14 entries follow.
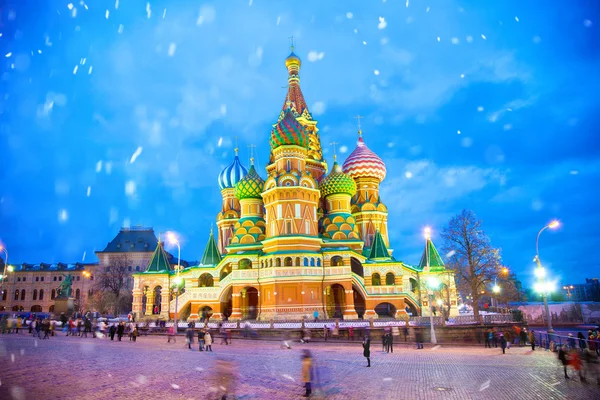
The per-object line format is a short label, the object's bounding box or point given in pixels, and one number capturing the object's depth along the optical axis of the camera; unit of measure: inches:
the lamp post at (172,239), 1510.8
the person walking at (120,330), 1307.8
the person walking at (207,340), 971.7
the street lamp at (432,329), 1213.6
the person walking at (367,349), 729.9
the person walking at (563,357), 583.4
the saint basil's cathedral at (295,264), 1800.0
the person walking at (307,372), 485.7
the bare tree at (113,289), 2787.9
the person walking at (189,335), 1089.1
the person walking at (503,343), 981.2
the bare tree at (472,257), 1480.1
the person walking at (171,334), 1264.9
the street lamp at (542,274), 1139.0
